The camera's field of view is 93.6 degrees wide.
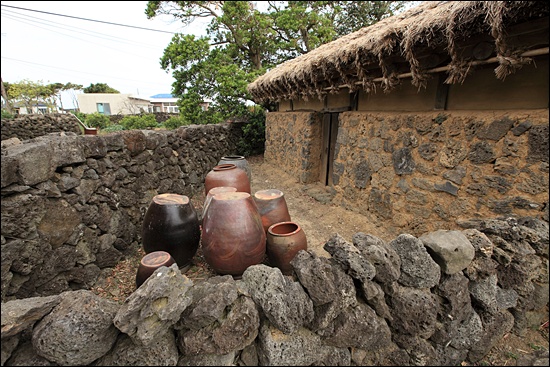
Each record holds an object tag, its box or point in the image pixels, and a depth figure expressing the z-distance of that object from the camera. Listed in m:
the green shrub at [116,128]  11.78
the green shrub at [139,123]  13.53
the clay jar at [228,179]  3.32
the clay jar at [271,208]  2.53
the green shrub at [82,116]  14.21
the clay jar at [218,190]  2.62
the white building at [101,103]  26.44
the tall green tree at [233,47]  7.80
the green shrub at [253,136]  8.30
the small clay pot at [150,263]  1.83
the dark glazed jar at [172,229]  2.39
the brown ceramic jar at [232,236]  2.05
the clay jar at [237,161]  4.42
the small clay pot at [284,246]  2.22
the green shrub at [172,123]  12.02
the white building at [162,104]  33.66
